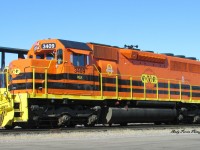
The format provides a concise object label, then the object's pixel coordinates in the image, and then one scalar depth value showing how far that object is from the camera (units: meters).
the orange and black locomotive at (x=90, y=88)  16.72
